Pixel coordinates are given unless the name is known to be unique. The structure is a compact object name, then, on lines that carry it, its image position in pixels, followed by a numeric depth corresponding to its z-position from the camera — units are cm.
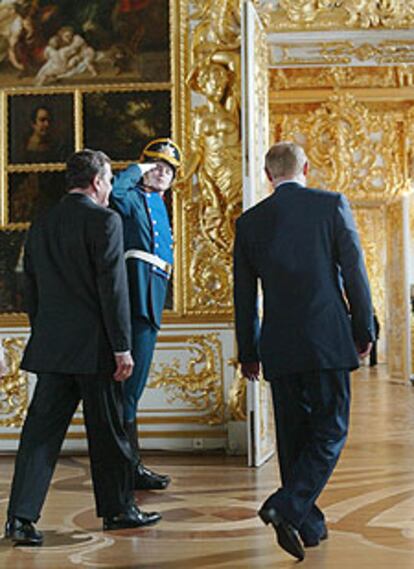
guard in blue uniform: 497
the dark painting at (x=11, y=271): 668
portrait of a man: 674
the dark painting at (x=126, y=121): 668
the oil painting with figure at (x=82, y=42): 676
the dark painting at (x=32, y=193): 672
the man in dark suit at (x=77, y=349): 376
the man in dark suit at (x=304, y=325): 345
